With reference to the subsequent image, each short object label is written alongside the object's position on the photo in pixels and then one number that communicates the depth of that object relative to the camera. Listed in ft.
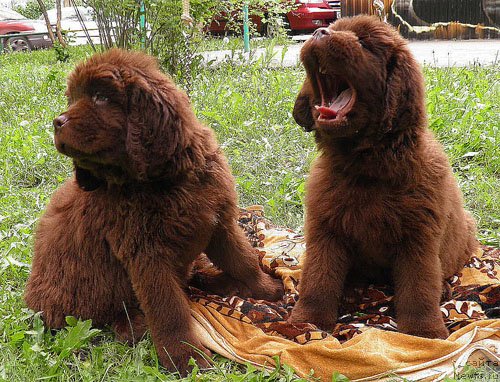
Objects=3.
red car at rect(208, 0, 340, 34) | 54.60
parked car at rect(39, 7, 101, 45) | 66.64
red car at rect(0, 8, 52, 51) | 63.84
